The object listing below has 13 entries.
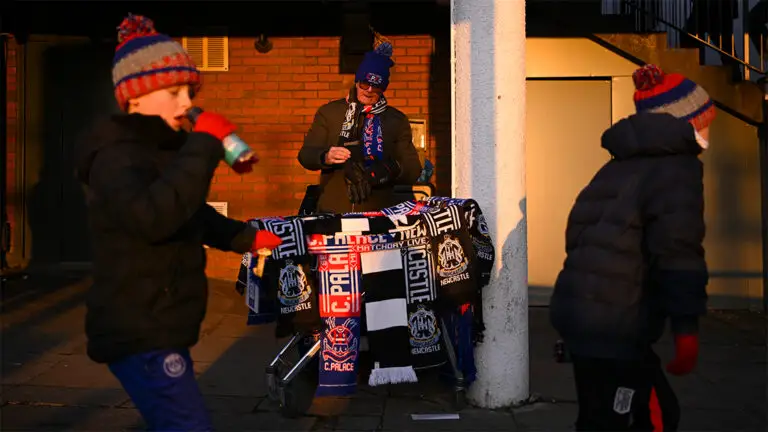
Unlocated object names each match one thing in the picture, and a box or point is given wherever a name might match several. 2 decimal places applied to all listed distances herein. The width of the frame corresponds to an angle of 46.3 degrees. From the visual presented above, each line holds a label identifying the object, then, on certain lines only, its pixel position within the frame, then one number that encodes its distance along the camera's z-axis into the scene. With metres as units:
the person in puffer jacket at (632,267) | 3.21
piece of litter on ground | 5.14
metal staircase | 8.66
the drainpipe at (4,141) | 9.84
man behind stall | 5.42
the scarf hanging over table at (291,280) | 4.69
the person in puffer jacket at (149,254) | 2.80
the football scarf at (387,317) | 4.82
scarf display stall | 4.75
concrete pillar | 5.27
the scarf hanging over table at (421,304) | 4.92
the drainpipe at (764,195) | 8.84
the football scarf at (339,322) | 4.77
